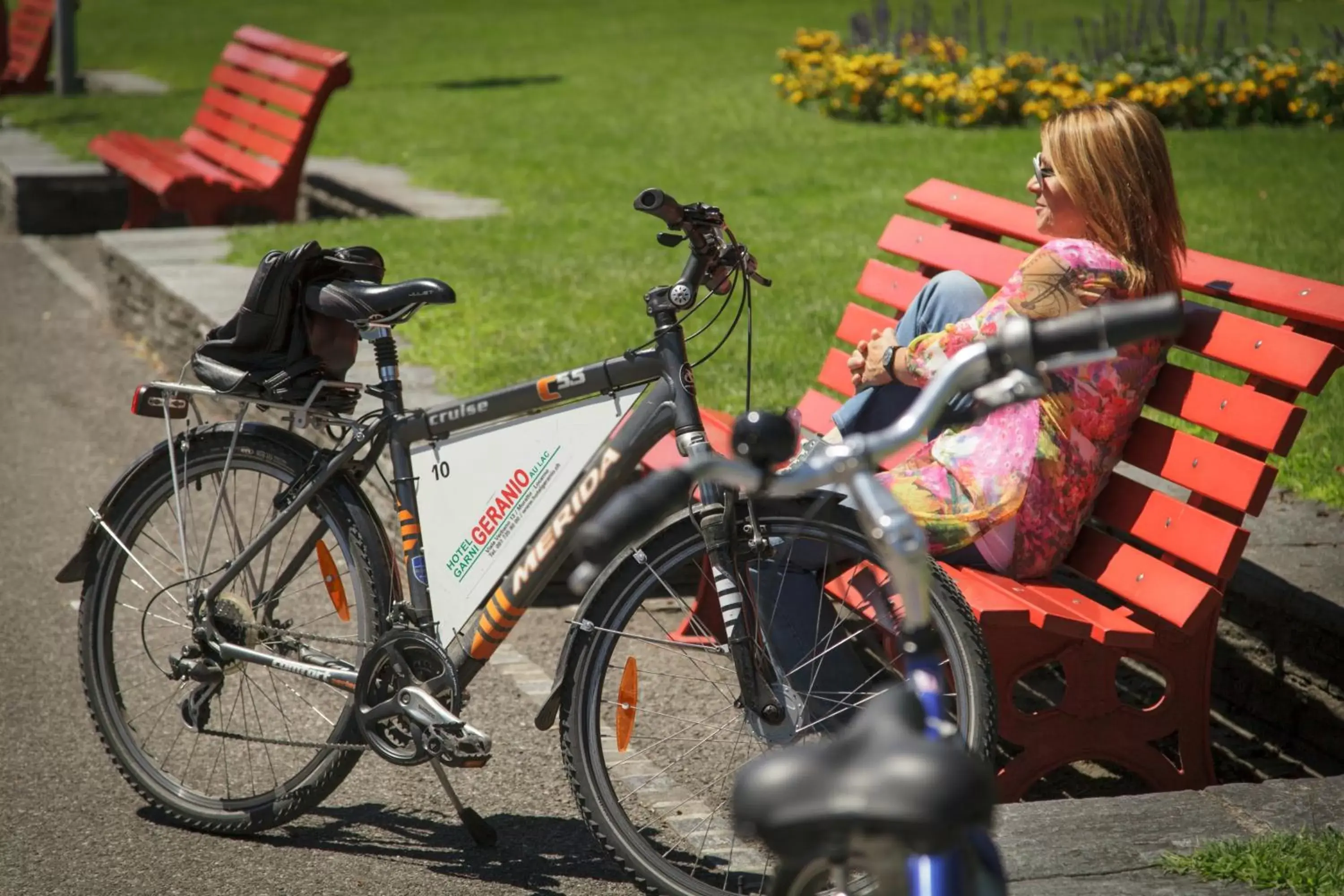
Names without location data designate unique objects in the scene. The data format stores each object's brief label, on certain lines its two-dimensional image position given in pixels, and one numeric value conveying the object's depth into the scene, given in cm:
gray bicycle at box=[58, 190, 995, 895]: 626
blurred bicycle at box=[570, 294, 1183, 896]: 311
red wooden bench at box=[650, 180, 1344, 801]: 684
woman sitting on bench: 719
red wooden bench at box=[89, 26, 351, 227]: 1955
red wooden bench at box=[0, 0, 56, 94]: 3644
